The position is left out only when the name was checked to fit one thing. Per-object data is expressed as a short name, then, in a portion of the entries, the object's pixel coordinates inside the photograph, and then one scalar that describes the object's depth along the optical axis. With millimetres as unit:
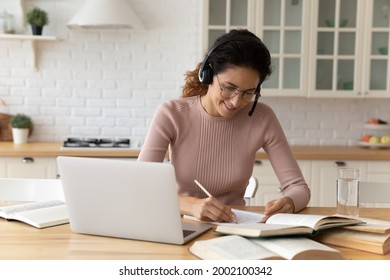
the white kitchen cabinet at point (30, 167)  3977
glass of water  2029
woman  2291
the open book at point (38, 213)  1945
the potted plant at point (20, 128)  4355
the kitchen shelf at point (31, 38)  4281
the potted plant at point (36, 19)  4328
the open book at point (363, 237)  1662
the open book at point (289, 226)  1610
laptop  1680
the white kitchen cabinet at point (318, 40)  4281
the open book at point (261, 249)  1489
